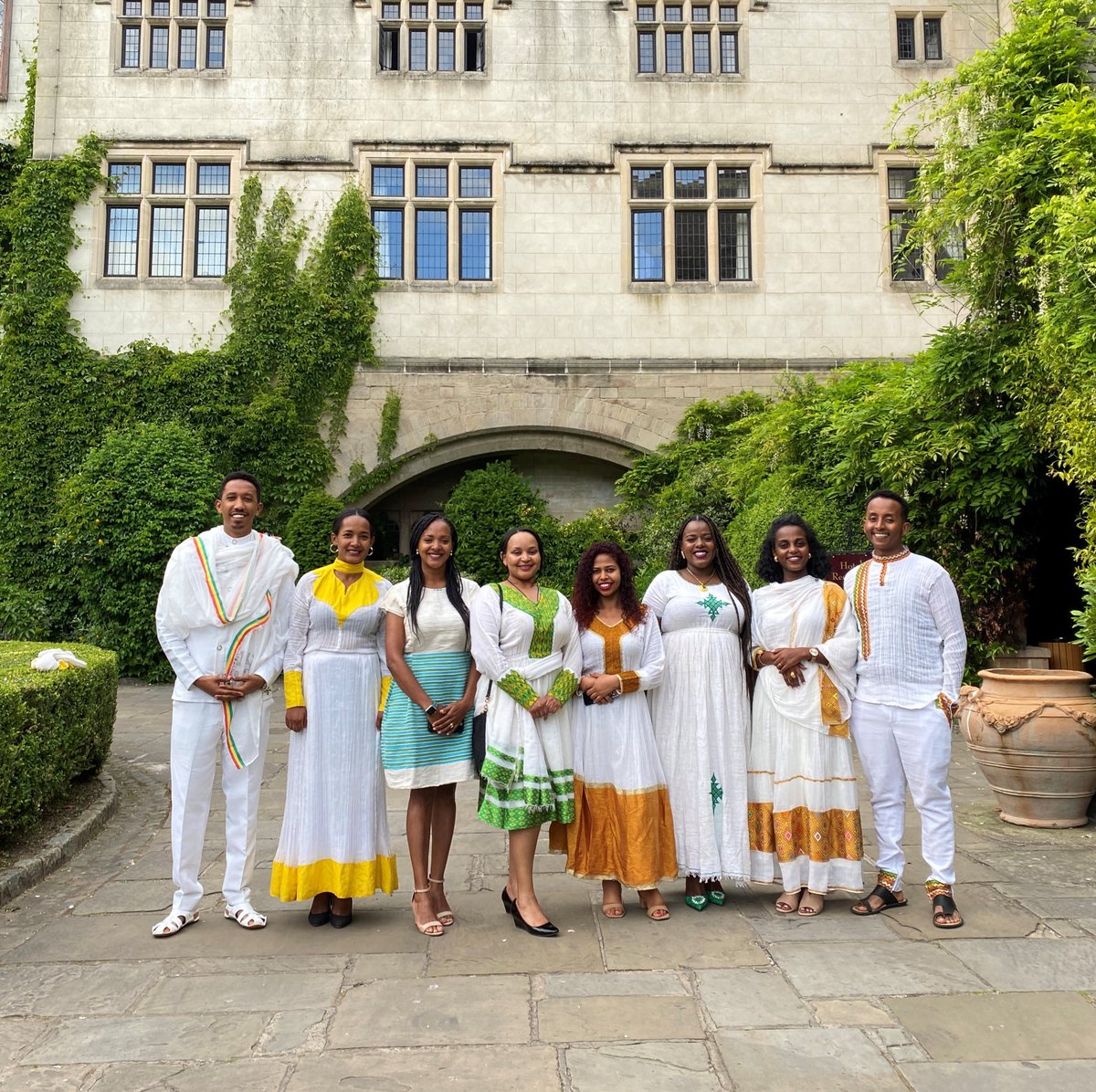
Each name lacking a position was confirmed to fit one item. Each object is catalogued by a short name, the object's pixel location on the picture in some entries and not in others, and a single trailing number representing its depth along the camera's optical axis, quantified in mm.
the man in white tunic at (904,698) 4324
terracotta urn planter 5754
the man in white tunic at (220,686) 4273
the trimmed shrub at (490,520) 14117
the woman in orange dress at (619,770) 4238
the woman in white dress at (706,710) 4359
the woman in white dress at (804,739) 4324
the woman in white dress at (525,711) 4113
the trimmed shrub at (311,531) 13695
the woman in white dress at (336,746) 4207
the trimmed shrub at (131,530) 13508
